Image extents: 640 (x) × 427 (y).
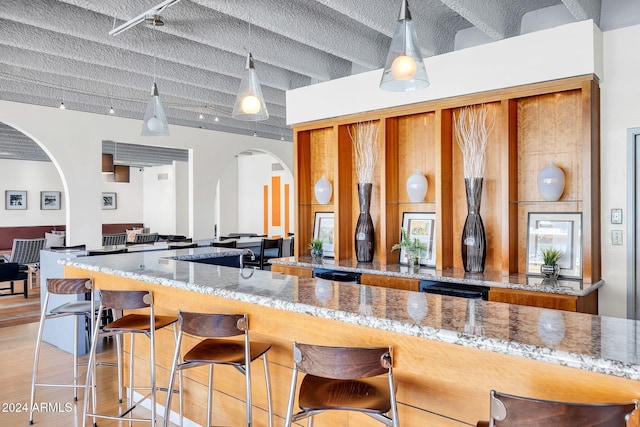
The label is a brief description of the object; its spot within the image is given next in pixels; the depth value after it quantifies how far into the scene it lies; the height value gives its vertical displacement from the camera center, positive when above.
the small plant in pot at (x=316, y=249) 4.90 -0.37
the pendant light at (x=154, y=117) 3.85 +0.83
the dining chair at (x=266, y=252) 6.34 -0.54
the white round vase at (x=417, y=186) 4.27 +0.26
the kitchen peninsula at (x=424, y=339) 1.40 -0.46
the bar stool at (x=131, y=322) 2.72 -0.68
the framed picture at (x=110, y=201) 14.50 +0.47
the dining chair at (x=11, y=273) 7.13 -0.90
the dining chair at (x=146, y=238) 10.34 -0.52
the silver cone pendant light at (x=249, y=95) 3.17 +0.83
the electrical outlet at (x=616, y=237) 3.42 -0.18
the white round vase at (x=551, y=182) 3.52 +0.24
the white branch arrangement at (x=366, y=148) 4.69 +0.68
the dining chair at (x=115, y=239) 9.26 -0.47
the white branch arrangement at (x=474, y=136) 3.93 +0.69
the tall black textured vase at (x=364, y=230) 4.55 -0.15
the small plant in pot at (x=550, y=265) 3.40 -0.38
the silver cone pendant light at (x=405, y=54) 2.47 +0.87
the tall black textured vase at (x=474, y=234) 3.81 -0.17
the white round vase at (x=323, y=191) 4.97 +0.26
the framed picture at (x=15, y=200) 12.51 +0.45
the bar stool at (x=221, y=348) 2.18 -0.69
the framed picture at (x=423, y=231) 4.23 -0.16
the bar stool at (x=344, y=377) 1.63 -0.59
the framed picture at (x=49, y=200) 13.30 +0.47
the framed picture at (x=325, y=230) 5.00 -0.17
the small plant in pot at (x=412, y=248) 4.16 -0.31
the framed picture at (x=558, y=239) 3.46 -0.20
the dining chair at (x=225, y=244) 6.01 -0.38
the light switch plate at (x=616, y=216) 3.41 -0.02
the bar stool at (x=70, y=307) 3.12 -0.72
